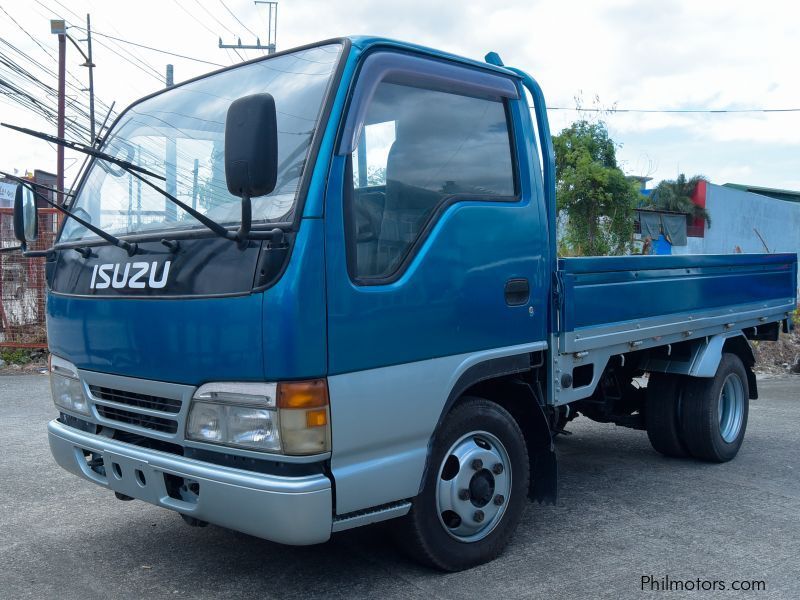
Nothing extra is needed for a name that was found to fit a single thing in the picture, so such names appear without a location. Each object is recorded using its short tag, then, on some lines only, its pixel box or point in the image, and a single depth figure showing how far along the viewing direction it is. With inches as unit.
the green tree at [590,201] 535.5
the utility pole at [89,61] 778.4
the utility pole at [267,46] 855.3
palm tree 1101.7
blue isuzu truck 117.6
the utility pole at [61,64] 595.2
